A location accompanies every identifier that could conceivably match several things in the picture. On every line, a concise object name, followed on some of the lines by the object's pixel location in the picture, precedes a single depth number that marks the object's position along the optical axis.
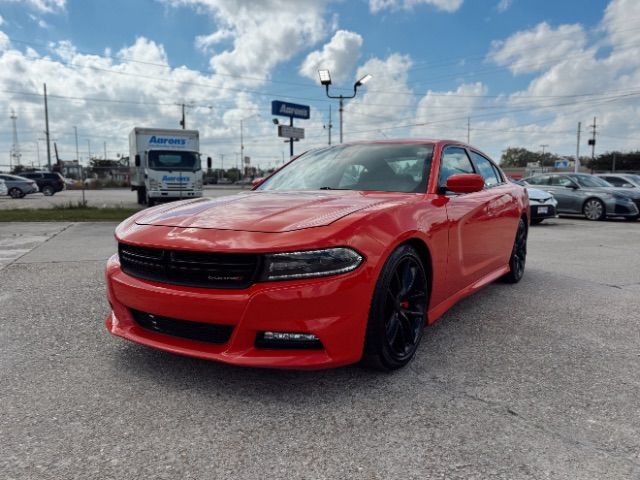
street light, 17.72
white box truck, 18.02
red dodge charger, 2.21
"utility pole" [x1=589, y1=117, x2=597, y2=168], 41.30
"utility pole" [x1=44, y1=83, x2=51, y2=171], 55.85
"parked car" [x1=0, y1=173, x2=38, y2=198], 27.17
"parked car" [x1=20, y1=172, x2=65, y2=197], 32.47
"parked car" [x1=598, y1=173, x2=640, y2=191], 16.05
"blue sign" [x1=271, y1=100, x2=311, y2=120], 17.41
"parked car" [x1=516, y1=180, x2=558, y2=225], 11.17
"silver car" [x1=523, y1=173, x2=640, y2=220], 13.17
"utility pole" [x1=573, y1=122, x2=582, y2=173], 45.42
